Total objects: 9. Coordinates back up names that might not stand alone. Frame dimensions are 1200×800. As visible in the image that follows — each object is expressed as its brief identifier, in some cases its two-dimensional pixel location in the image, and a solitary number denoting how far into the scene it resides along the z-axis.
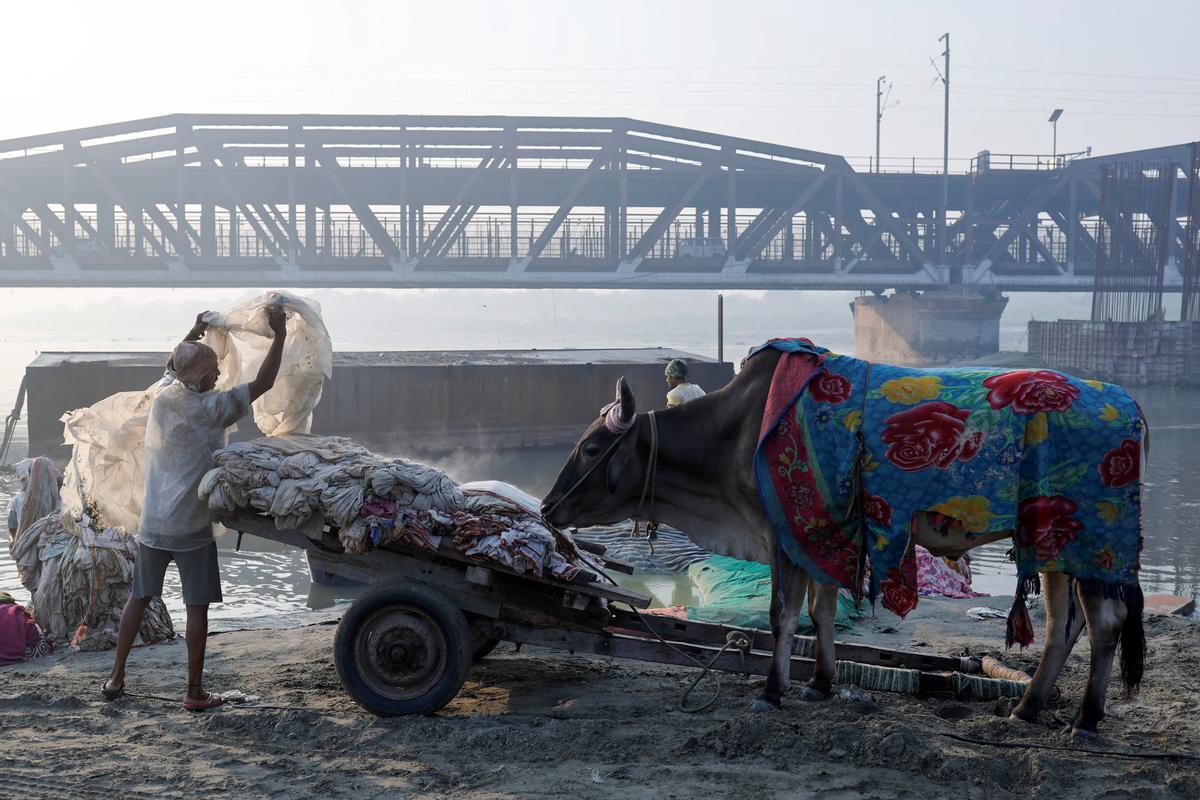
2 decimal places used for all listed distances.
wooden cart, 5.37
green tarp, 7.65
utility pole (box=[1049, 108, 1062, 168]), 75.44
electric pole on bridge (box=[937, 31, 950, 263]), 59.56
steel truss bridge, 50.97
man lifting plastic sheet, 5.61
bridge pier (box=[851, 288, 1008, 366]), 57.12
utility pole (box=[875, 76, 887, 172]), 81.19
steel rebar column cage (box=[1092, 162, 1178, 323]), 47.62
